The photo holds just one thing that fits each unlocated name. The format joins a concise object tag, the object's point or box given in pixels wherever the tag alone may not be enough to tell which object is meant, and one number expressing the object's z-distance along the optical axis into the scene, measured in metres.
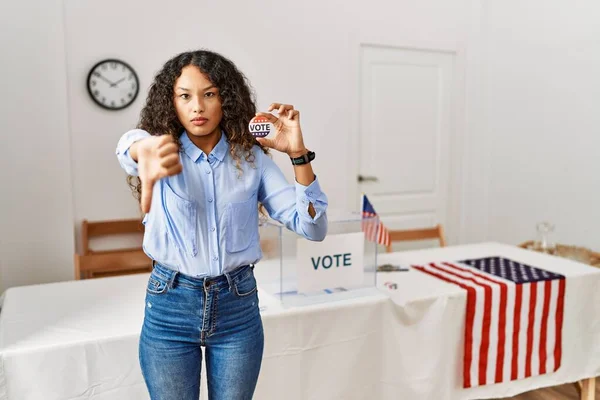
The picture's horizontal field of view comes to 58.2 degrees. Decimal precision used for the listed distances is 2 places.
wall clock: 3.38
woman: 1.13
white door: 4.26
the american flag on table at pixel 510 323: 2.21
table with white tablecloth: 1.63
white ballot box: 1.97
